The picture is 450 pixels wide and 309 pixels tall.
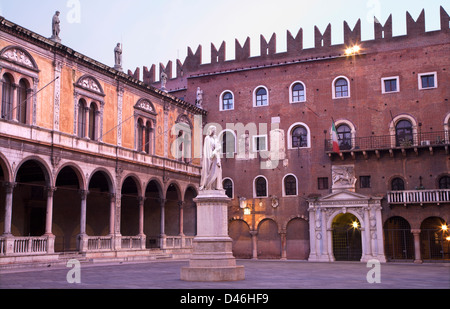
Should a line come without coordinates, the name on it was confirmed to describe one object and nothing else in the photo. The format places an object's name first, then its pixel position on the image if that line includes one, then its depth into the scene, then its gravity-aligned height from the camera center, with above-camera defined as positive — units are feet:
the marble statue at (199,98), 118.11 +28.51
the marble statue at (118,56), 92.12 +29.56
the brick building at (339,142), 99.45 +16.67
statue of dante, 50.11 +5.78
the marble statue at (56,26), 78.79 +29.82
